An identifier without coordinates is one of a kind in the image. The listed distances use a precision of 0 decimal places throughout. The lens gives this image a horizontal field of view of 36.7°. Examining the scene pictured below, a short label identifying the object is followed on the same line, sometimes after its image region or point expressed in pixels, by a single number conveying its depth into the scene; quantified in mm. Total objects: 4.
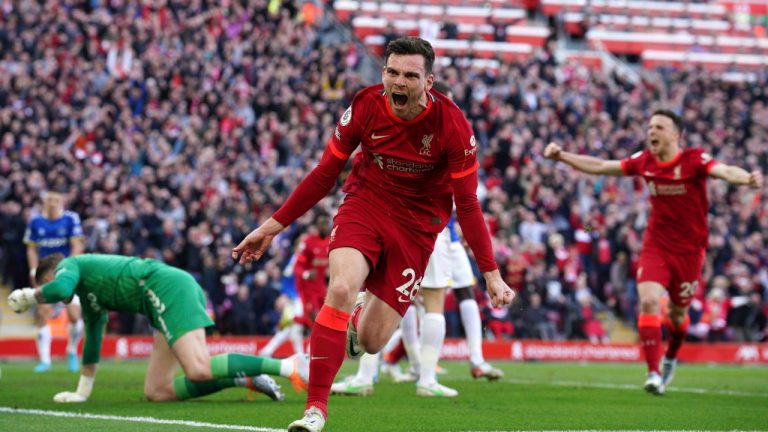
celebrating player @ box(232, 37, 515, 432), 7738
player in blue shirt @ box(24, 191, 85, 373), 16812
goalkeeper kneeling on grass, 10328
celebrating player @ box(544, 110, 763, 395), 12805
